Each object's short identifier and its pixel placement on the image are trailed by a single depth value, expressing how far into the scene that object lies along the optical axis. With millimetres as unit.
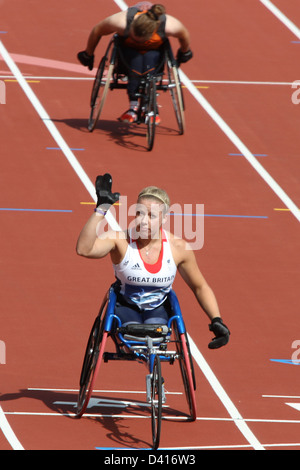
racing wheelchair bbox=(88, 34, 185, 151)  30141
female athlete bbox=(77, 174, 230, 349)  16812
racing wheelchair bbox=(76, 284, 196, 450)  16766
